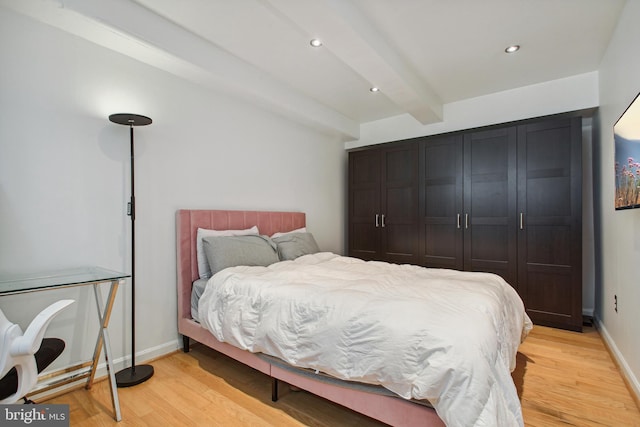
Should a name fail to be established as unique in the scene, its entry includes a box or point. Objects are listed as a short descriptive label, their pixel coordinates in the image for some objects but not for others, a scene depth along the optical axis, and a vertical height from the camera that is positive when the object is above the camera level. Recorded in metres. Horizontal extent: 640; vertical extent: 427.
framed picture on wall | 1.63 +0.32
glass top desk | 1.55 -0.38
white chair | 1.16 -0.55
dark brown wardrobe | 3.05 +0.06
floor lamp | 2.08 -0.59
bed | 1.24 -0.75
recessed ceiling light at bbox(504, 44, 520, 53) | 2.66 +1.45
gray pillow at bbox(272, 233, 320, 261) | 3.14 -0.35
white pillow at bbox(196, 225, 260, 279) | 2.69 -0.39
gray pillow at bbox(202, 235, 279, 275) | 2.56 -0.34
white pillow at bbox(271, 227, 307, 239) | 3.38 -0.22
